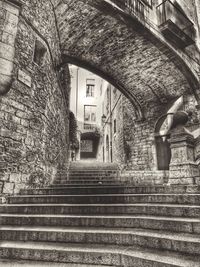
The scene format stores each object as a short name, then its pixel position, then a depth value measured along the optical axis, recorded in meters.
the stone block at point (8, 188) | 3.92
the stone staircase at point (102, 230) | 2.22
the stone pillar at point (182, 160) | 4.88
